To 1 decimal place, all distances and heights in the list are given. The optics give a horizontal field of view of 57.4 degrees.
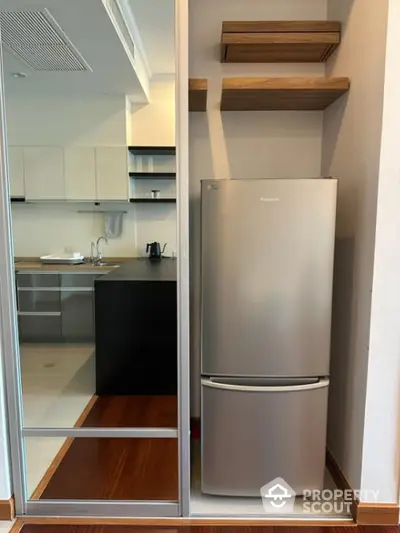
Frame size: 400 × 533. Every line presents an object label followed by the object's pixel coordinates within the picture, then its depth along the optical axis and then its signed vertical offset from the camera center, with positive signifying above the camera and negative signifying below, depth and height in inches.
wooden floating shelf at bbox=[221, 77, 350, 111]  66.7 +27.5
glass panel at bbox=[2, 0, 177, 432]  83.9 +3.1
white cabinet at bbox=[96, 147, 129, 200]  98.2 +17.1
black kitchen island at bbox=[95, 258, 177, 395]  96.0 -28.4
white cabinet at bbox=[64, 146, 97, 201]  103.8 +17.8
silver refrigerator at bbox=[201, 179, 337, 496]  63.6 -17.1
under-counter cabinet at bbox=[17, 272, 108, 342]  94.3 -19.8
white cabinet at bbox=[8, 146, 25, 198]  68.0 +13.3
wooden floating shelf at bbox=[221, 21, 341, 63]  69.7 +38.2
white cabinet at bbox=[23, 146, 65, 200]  94.0 +16.9
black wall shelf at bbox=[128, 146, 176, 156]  73.6 +18.9
